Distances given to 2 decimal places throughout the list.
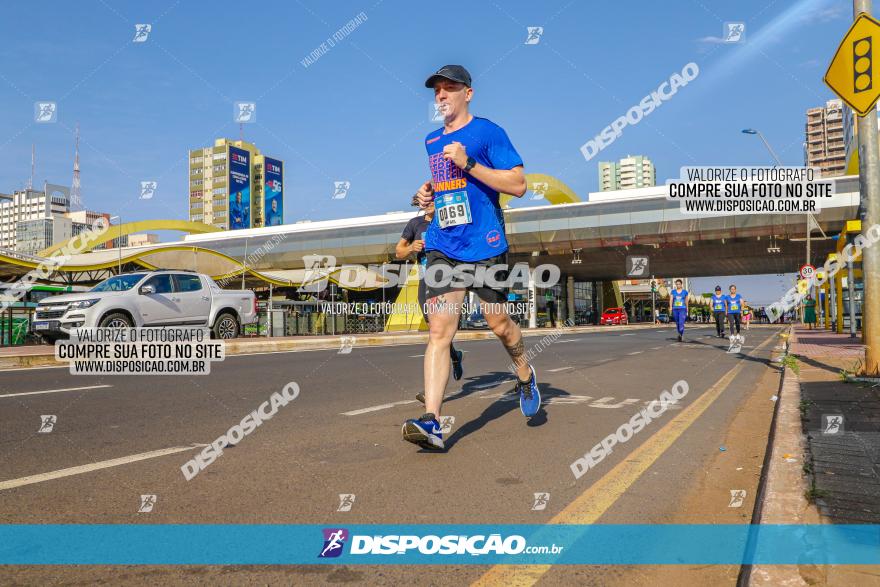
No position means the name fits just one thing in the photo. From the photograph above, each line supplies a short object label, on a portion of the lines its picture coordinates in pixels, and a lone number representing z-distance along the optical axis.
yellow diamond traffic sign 7.24
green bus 18.06
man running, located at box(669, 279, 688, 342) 20.11
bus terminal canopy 29.38
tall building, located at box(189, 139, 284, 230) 163.00
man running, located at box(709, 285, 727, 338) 21.27
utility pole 7.68
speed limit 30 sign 25.19
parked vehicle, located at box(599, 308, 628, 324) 65.62
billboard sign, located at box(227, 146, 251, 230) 161.88
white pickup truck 13.20
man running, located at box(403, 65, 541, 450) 4.10
